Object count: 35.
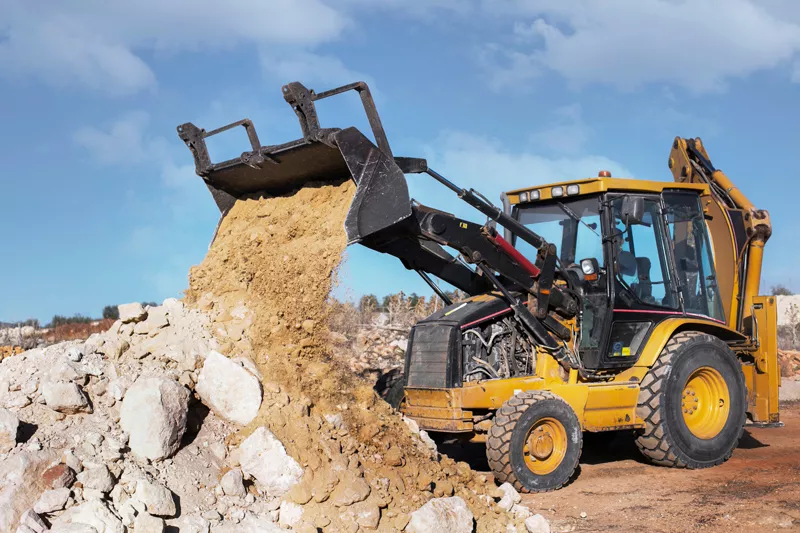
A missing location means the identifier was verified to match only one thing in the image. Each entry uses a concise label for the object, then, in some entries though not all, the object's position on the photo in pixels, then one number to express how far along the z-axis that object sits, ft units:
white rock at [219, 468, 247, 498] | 17.93
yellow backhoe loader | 23.02
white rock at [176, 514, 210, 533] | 16.57
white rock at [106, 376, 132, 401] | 19.11
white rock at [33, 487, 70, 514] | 15.79
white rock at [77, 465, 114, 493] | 16.53
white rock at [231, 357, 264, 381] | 20.33
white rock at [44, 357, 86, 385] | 18.80
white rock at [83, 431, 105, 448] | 17.65
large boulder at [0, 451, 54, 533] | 15.58
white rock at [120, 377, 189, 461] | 18.11
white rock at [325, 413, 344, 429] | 20.38
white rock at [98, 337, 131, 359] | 20.56
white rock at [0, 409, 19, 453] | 17.01
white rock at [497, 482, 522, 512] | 20.56
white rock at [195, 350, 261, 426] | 19.71
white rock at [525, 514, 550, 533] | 19.40
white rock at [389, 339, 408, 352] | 47.47
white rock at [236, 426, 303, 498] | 18.35
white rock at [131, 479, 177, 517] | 16.39
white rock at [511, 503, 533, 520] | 20.21
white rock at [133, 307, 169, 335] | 21.65
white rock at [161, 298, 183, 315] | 22.27
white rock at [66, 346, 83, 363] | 19.72
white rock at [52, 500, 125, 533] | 15.48
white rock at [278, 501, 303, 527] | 17.76
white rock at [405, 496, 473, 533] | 17.98
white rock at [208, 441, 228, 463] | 18.99
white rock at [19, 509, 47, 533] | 15.35
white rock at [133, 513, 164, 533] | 15.76
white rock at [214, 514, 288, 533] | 16.98
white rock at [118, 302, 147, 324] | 21.97
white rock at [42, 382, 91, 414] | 18.28
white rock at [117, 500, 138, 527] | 15.87
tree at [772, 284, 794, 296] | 145.69
